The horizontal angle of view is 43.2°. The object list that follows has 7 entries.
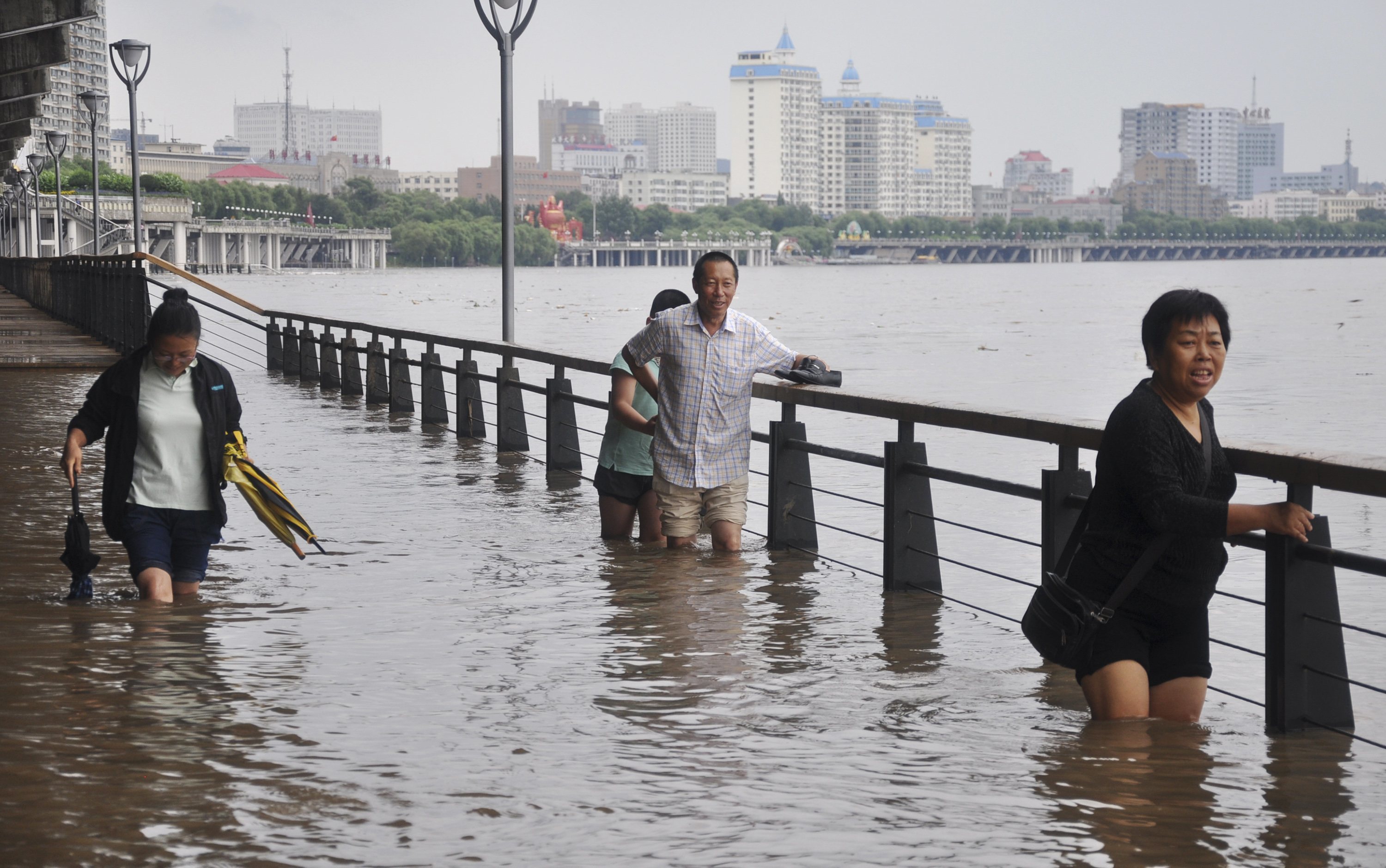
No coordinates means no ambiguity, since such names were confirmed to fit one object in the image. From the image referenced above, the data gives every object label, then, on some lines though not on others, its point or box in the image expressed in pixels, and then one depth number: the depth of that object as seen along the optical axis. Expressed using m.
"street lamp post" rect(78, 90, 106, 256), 44.16
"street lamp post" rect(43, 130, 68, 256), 57.00
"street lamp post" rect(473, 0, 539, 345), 17.41
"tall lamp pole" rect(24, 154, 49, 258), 72.44
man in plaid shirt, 8.22
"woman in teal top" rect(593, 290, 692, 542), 9.06
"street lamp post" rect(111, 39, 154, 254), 32.69
